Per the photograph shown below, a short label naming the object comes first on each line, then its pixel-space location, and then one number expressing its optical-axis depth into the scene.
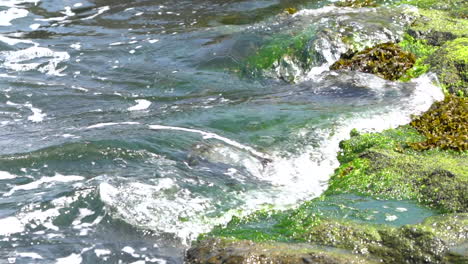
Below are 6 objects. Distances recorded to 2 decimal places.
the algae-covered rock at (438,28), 21.11
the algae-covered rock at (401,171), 11.67
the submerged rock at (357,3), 26.66
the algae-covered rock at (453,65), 17.94
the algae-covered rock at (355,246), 9.37
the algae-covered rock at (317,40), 21.19
